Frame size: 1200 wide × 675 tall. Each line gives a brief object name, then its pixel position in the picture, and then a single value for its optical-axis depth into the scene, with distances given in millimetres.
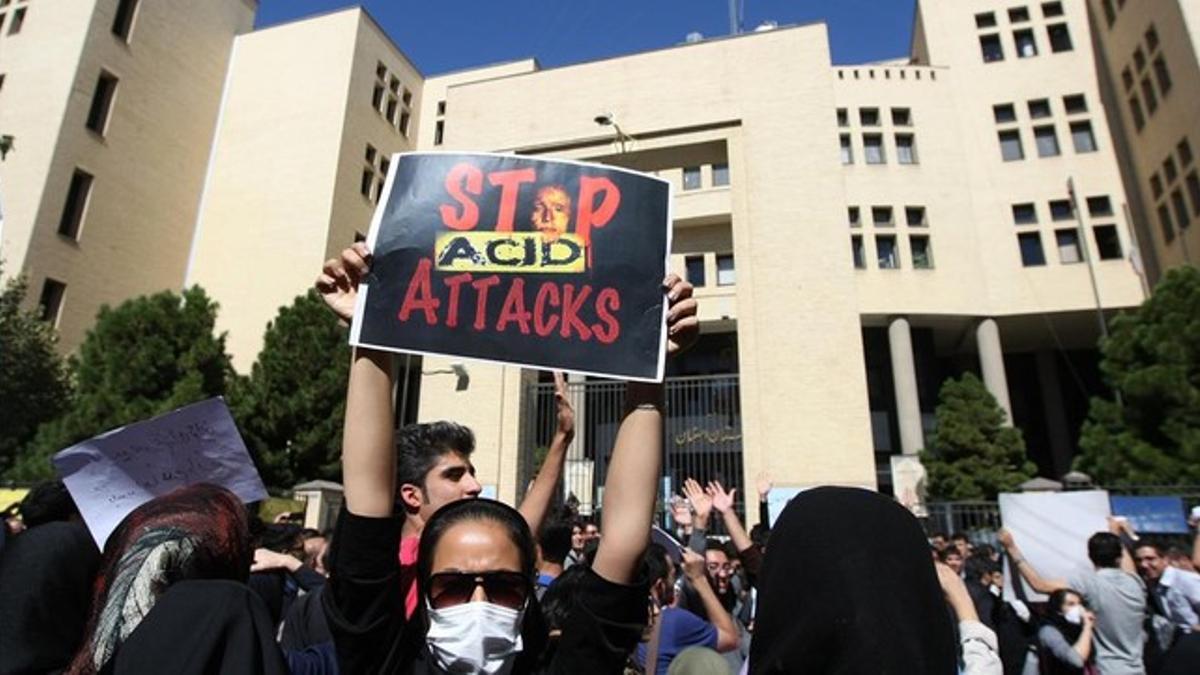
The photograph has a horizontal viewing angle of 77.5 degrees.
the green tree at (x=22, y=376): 19531
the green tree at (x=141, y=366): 19906
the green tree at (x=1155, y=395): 16562
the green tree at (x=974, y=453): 21797
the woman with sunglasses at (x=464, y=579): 1914
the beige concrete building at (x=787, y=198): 18672
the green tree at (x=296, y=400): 22109
